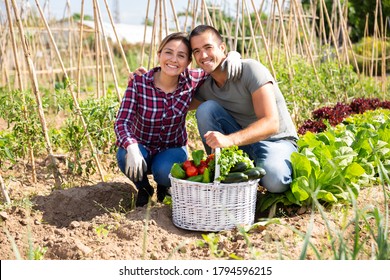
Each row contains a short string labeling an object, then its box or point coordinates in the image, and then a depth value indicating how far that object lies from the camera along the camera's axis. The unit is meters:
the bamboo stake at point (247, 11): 4.51
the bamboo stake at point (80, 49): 3.60
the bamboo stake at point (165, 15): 4.00
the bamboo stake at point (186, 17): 4.59
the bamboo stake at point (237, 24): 4.87
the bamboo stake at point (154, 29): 3.99
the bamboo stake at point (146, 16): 4.14
